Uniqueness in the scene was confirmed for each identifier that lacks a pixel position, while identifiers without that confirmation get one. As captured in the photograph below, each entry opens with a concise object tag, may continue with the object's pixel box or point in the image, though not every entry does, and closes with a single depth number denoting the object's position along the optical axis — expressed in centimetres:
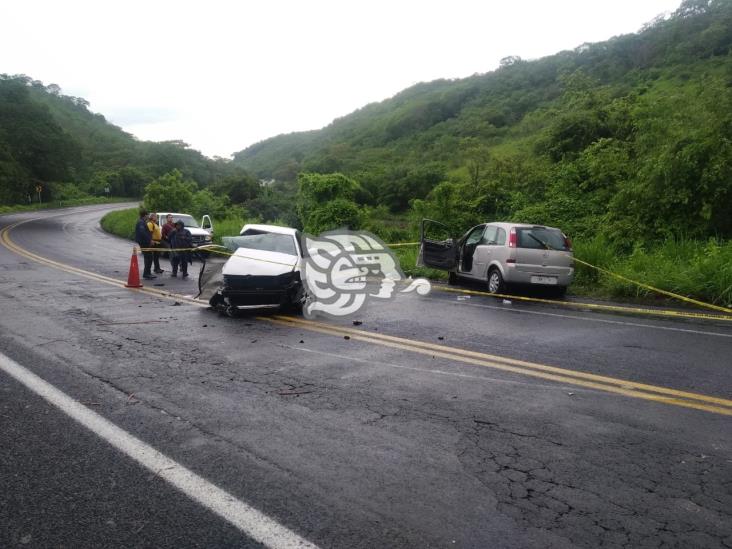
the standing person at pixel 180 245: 1546
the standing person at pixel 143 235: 1566
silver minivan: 1181
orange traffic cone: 1275
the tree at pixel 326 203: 3173
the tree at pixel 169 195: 3422
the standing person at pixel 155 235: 1605
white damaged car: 927
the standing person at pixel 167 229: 1725
